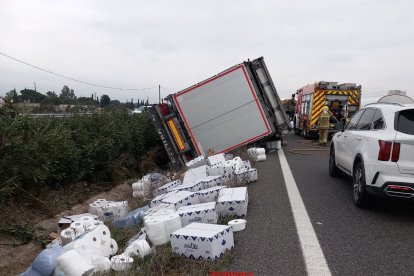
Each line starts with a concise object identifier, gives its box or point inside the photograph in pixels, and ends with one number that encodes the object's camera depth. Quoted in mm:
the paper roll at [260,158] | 10534
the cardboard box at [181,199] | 5259
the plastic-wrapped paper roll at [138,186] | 8289
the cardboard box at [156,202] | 5581
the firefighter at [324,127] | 14602
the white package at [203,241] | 3607
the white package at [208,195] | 5586
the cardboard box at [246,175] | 7134
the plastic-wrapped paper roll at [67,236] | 4422
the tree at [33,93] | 25069
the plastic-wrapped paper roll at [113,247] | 4096
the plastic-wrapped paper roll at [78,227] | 4555
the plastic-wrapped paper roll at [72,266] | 3271
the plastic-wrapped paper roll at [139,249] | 3814
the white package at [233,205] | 5000
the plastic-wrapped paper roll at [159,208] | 5023
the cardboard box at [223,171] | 6980
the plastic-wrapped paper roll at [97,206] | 6793
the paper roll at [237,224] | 4539
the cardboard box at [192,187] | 6188
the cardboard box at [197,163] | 8953
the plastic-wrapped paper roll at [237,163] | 7453
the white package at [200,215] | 4512
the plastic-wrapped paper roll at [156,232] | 4148
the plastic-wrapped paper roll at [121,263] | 3506
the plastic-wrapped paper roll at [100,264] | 3537
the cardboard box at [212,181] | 6395
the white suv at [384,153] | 4723
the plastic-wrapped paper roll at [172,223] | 4229
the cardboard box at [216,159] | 8107
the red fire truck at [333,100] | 17547
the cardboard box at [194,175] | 7340
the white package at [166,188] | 7118
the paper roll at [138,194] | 8116
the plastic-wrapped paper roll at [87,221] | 4771
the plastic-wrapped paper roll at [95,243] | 3727
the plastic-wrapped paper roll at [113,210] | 6574
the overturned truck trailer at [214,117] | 11234
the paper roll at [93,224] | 4722
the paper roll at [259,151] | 10652
